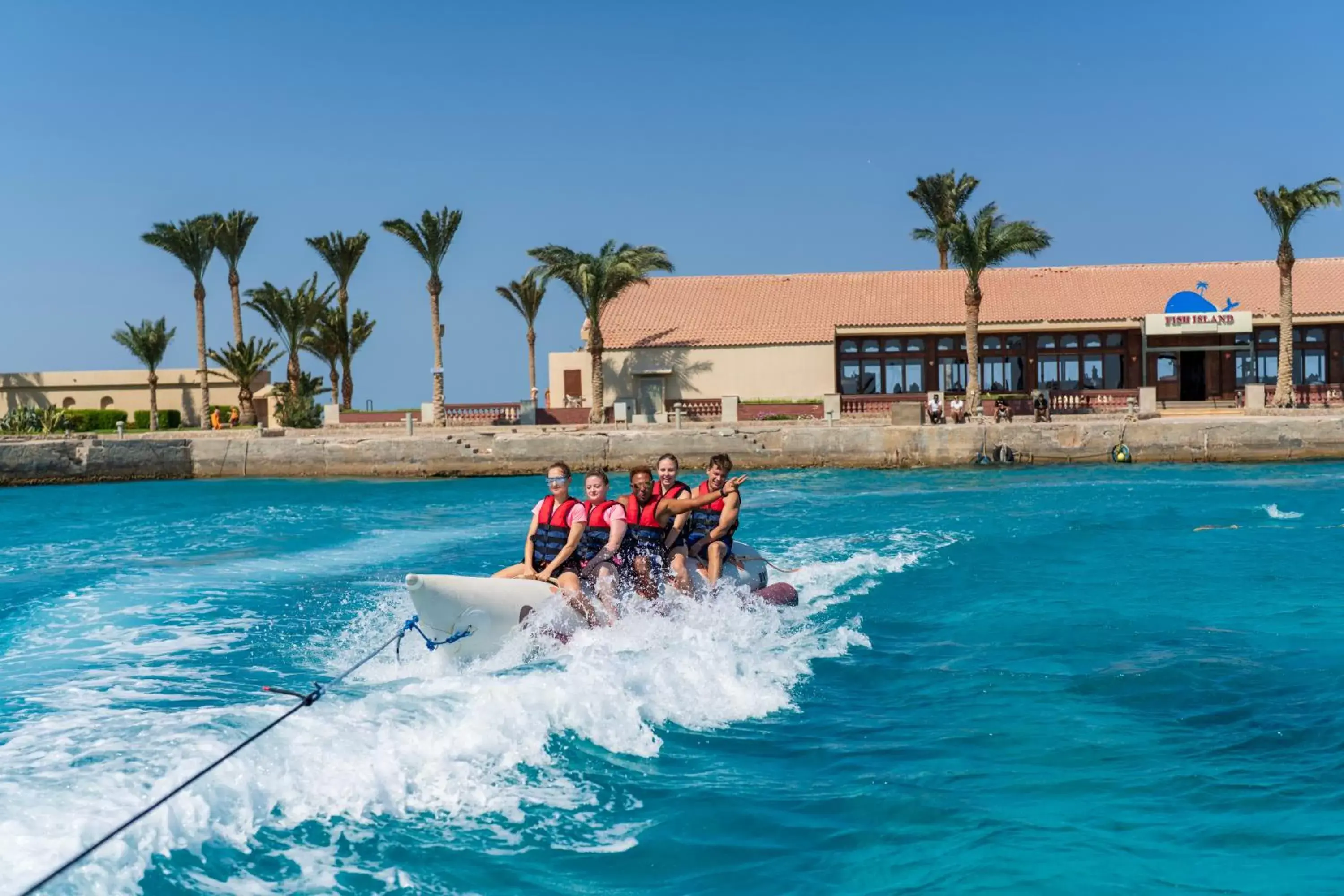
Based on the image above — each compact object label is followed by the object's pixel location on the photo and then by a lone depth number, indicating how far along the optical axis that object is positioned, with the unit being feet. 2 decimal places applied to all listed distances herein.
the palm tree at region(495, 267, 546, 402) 174.09
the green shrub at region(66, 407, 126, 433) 153.07
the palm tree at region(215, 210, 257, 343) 153.38
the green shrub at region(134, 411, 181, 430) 160.25
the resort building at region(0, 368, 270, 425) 165.07
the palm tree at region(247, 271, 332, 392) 144.05
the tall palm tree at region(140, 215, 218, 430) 151.12
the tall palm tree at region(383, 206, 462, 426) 138.41
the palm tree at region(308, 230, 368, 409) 152.35
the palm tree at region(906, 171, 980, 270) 163.43
